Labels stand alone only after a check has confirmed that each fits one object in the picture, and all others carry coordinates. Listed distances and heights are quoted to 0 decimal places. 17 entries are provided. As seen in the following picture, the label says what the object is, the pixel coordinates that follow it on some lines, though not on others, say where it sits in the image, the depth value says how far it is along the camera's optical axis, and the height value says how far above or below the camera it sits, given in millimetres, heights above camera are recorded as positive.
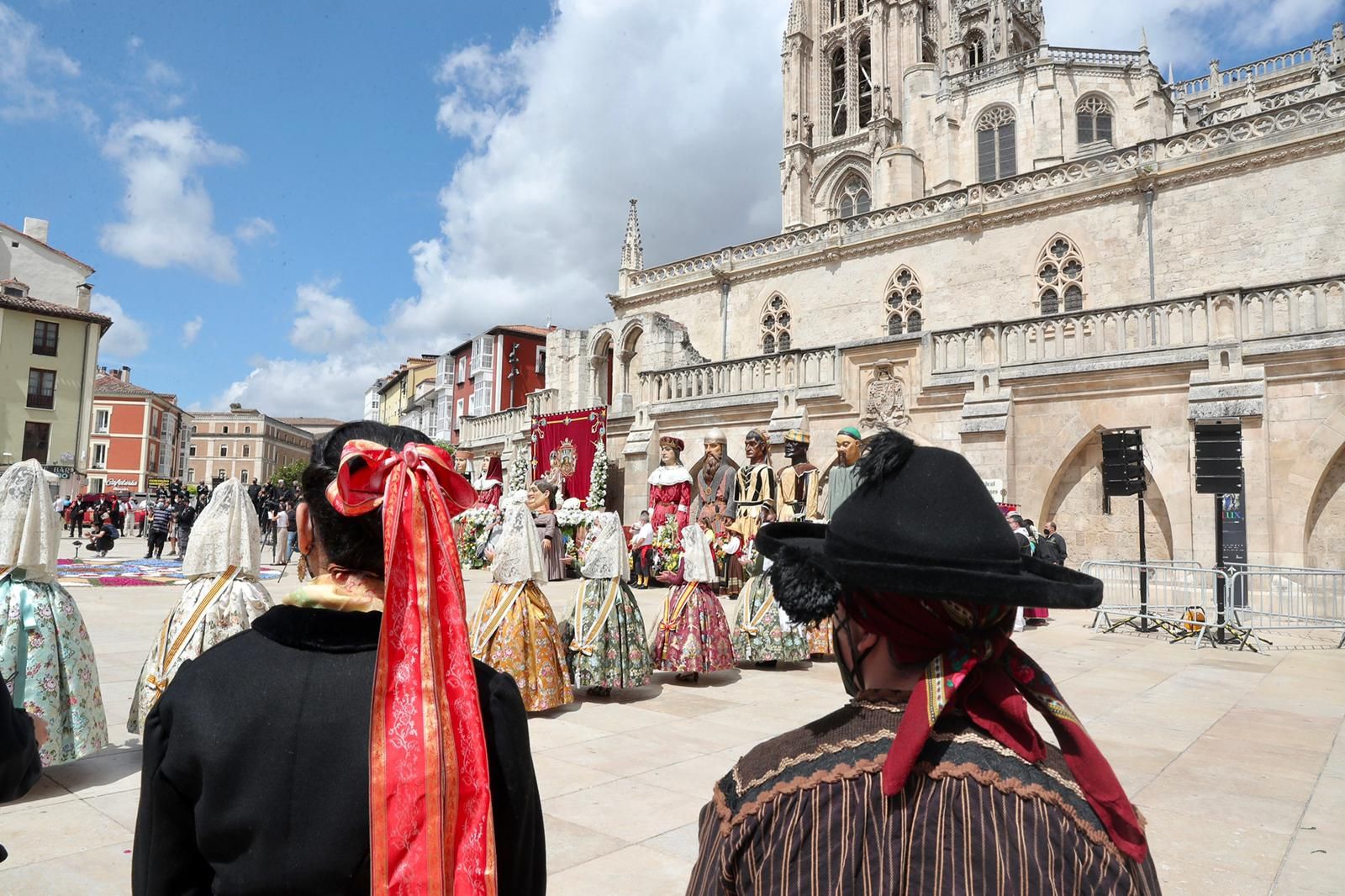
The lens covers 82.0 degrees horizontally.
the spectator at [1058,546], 12117 -487
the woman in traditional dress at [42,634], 4363 -781
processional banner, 22750 +1834
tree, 60794 +2398
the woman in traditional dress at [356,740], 1448 -462
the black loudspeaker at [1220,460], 10438 +784
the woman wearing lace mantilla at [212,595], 4734 -592
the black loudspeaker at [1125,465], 11430 +754
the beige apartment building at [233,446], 91688 +6641
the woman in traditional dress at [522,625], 6035 -941
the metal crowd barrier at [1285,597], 10750 -1125
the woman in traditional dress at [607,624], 6594 -1006
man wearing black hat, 1166 -385
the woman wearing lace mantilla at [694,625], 7309 -1111
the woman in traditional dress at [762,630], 8023 -1254
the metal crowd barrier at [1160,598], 10641 -1285
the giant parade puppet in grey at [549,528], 7895 -344
